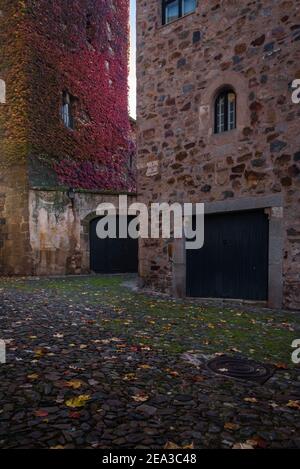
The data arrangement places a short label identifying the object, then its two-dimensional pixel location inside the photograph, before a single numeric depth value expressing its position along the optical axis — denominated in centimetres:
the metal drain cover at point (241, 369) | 303
